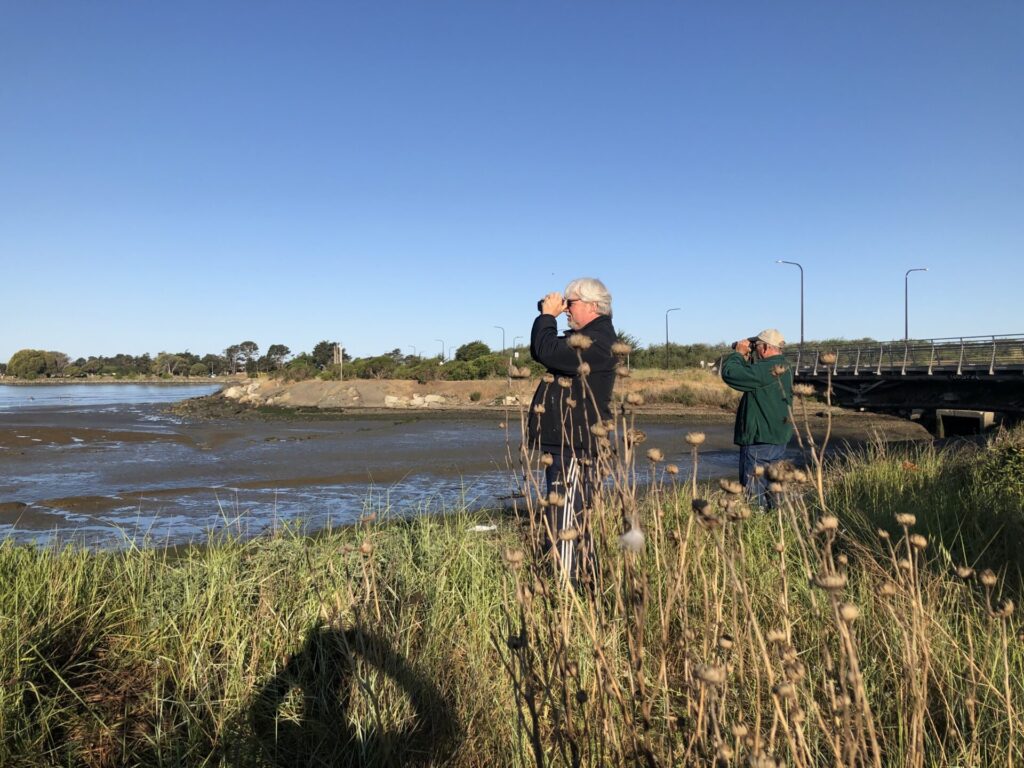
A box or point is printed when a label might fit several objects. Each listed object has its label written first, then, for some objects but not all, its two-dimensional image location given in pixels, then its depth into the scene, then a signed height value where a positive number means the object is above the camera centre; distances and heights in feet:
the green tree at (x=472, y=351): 164.66 +5.03
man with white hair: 12.36 +0.28
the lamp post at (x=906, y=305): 135.08 +11.55
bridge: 61.52 -1.37
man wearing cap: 18.98 -0.91
